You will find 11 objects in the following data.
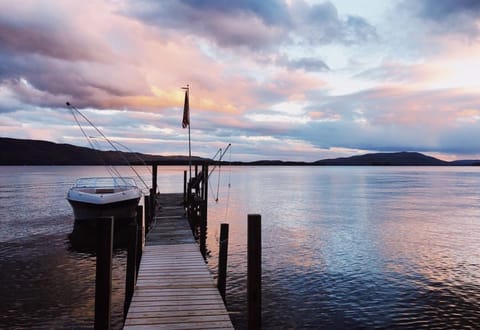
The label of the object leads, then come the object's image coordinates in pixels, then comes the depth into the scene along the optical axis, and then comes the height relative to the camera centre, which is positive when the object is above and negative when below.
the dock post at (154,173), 32.69 -1.25
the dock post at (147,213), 23.38 -3.06
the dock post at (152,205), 24.83 -2.79
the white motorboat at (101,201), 27.52 -2.89
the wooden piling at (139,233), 14.89 -2.82
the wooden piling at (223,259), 12.25 -2.94
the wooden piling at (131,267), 12.73 -3.28
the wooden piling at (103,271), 7.97 -2.13
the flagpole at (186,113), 29.06 +3.08
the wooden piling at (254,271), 8.82 -2.31
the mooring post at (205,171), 32.20 -1.02
